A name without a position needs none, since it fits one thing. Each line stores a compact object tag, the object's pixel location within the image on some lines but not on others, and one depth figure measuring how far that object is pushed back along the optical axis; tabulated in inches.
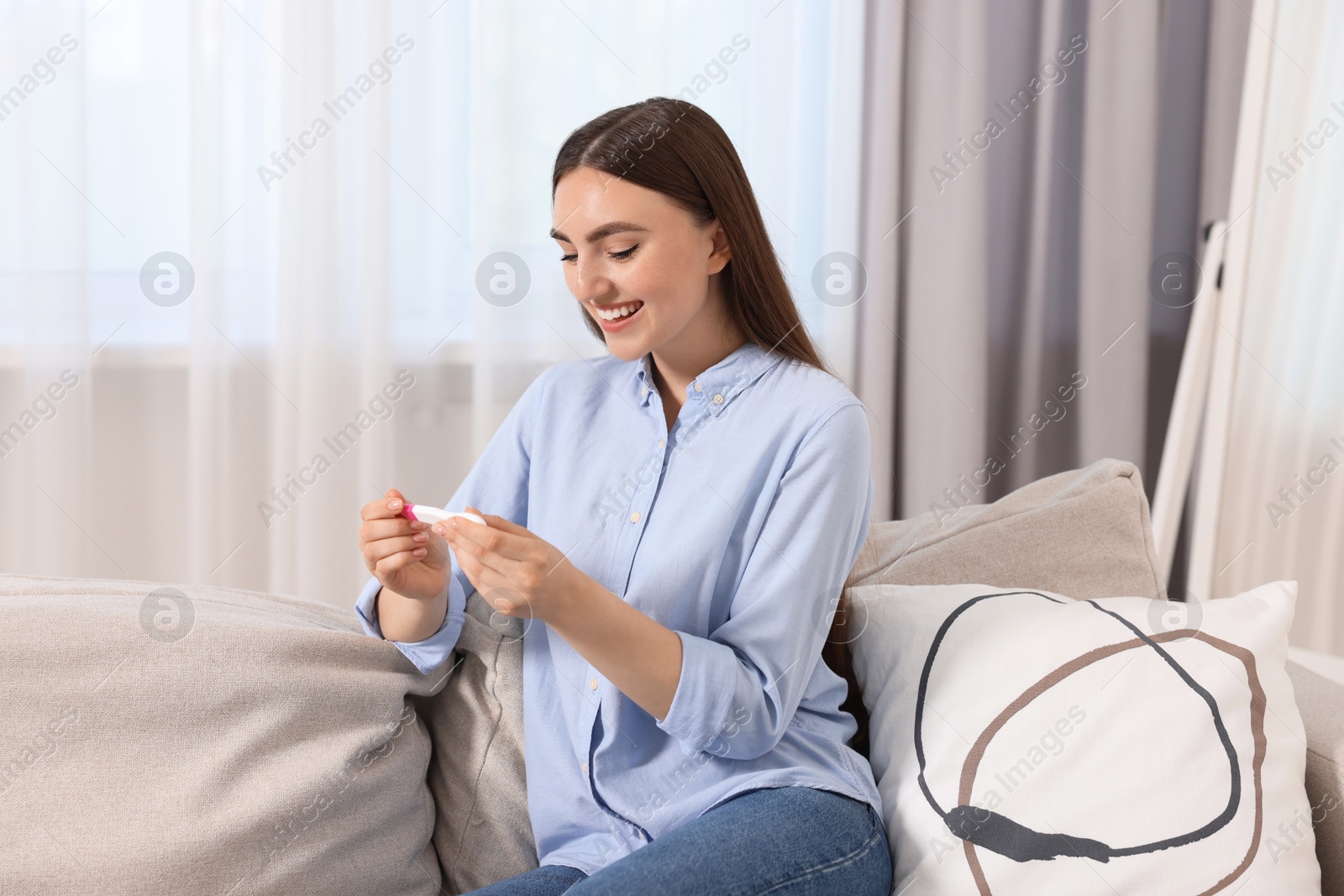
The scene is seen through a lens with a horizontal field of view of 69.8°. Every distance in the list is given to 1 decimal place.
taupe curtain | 83.4
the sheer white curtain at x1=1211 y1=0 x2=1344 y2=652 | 73.7
